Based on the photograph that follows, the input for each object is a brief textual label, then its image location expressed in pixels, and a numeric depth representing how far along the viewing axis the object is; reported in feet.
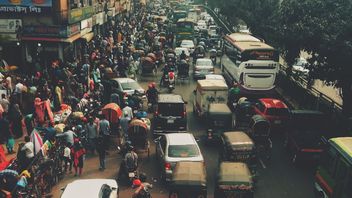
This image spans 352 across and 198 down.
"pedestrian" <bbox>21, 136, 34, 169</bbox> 49.96
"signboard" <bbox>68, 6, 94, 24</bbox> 106.27
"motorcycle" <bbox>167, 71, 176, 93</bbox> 102.42
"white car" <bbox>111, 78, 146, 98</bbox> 86.74
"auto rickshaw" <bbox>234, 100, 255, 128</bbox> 76.13
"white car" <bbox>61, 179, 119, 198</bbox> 39.40
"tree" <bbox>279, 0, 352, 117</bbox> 69.05
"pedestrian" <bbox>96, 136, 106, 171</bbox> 57.16
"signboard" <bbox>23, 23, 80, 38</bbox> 100.94
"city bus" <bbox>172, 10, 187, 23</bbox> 260.62
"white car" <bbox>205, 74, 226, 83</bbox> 97.86
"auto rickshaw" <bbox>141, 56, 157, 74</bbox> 119.44
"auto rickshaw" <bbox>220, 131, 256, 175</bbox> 54.49
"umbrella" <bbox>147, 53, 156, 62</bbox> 123.14
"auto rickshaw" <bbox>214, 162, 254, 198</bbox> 44.09
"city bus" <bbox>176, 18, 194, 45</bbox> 186.50
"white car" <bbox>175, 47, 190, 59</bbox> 139.66
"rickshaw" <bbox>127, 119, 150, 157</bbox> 63.57
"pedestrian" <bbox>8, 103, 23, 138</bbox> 65.00
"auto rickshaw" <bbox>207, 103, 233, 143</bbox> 68.49
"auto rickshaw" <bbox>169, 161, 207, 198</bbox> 44.65
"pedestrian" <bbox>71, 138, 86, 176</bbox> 54.90
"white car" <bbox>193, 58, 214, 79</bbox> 117.91
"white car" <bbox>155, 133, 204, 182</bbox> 53.16
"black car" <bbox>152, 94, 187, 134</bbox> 68.90
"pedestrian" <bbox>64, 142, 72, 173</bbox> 54.96
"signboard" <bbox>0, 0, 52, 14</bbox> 100.27
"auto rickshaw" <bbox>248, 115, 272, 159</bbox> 64.03
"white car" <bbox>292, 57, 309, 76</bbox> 128.88
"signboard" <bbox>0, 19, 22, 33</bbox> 99.09
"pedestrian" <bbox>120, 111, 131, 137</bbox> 65.08
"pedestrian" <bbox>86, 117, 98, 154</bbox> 60.29
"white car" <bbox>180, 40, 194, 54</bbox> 159.06
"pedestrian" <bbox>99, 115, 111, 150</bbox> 61.50
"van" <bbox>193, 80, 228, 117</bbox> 79.87
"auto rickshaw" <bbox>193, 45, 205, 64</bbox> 139.85
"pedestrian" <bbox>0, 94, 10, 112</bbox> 68.25
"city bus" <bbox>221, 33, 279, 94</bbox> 91.04
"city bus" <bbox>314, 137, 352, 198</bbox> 42.50
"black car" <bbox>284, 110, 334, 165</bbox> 60.03
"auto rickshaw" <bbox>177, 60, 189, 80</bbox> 115.24
